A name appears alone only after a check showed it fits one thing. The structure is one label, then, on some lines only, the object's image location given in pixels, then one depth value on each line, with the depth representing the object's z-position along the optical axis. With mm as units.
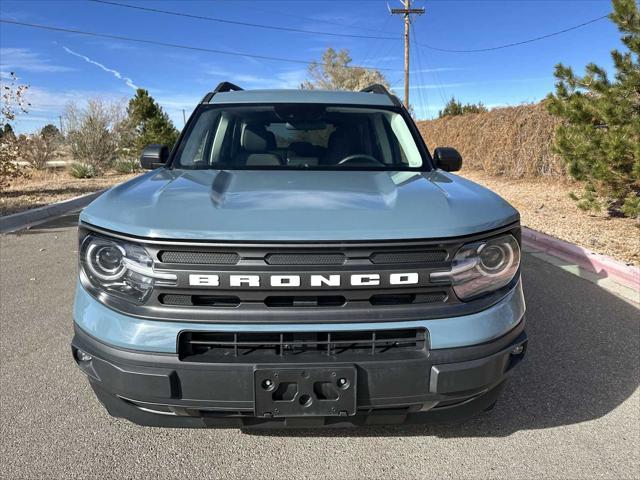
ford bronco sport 1876
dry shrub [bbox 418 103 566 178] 14883
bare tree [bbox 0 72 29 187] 11258
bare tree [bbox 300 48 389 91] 56156
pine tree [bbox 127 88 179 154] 26703
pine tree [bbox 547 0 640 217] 6434
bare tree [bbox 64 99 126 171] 22578
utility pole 30188
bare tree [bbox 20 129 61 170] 21062
